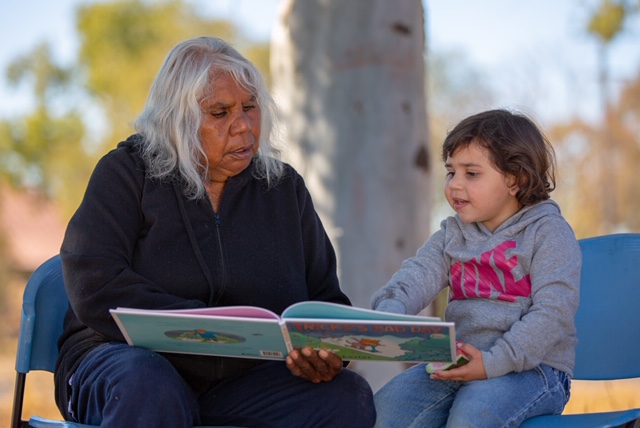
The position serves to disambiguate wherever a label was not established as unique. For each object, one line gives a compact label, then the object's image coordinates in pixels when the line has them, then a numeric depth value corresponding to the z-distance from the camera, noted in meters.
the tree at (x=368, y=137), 4.95
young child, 2.48
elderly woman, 2.57
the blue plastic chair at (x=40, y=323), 2.78
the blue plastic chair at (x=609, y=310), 2.85
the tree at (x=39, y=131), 23.78
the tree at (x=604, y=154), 13.86
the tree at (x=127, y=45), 19.72
